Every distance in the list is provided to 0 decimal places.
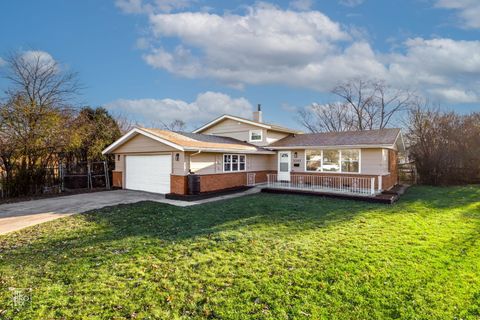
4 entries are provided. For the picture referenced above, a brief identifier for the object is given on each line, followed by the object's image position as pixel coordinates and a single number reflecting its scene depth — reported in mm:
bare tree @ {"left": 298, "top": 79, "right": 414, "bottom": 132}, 31625
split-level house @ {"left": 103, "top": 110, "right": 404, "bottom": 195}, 13180
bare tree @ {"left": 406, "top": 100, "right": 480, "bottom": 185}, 18672
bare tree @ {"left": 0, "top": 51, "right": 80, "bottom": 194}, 12211
